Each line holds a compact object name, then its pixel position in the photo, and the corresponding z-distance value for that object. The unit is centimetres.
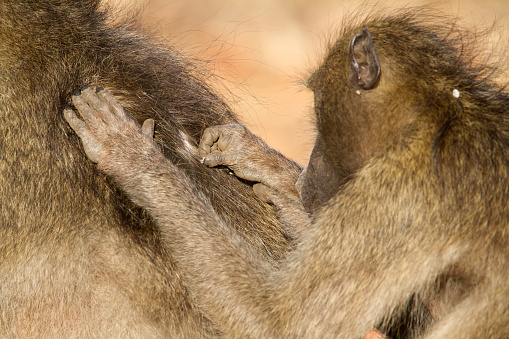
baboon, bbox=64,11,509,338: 504
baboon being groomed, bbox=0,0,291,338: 485
